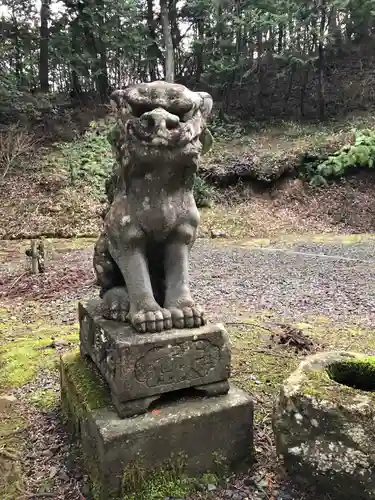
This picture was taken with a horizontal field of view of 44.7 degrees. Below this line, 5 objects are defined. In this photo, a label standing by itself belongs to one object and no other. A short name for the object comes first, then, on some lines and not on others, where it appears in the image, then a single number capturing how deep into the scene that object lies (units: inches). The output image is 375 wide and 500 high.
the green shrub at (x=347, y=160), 450.9
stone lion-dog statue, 82.9
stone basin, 73.6
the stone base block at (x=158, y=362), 84.7
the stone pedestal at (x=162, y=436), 82.4
